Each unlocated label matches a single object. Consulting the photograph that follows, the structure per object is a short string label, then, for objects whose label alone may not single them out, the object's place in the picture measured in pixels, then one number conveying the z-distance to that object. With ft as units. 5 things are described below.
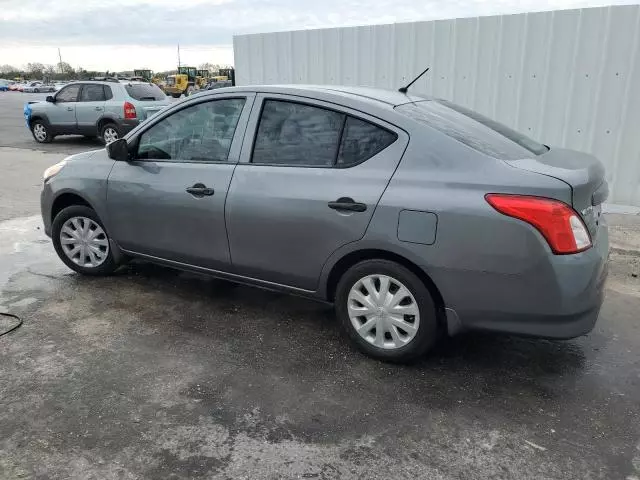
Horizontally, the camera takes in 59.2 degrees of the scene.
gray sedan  9.59
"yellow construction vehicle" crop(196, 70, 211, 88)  163.63
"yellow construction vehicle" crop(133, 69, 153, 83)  187.68
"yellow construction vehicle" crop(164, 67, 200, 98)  150.82
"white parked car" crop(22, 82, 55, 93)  177.76
